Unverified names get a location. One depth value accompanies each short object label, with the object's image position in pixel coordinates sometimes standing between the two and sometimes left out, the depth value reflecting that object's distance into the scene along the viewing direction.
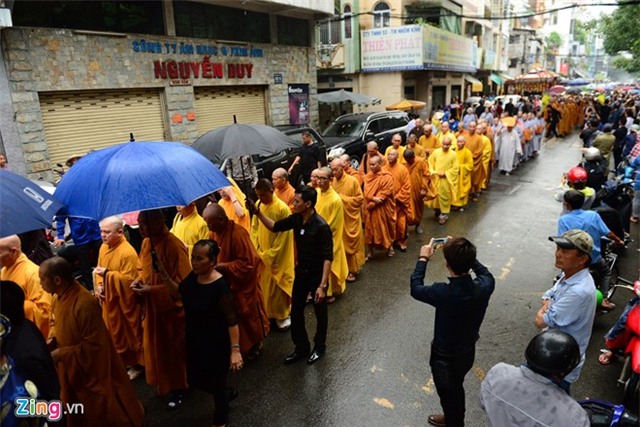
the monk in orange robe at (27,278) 3.38
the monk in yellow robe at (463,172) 9.37
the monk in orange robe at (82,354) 2.94
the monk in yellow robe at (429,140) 10.54
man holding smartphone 2.78
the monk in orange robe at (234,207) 5.10
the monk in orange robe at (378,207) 6.90
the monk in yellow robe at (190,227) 4.55
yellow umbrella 18.35
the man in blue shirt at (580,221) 4.46
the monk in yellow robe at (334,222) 5.46
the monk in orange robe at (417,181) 7.91
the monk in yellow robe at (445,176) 8.82
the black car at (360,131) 12.23
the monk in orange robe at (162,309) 3.65
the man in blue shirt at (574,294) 2.88
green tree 18.17
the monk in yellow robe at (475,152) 10.19
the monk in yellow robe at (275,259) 4.71
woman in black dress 3.15
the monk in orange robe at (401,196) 7.30
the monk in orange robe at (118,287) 3.94
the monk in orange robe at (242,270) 3.96
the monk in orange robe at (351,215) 6.24
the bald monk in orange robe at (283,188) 5.42
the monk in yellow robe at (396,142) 8.61
